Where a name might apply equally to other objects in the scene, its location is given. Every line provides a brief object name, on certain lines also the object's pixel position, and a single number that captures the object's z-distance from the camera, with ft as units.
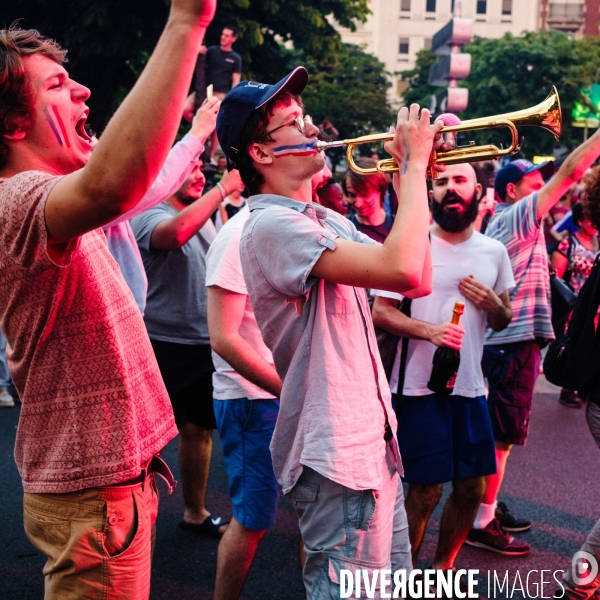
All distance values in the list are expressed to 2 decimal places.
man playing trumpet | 6.72
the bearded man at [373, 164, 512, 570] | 11.37
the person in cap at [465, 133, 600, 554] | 14.12
